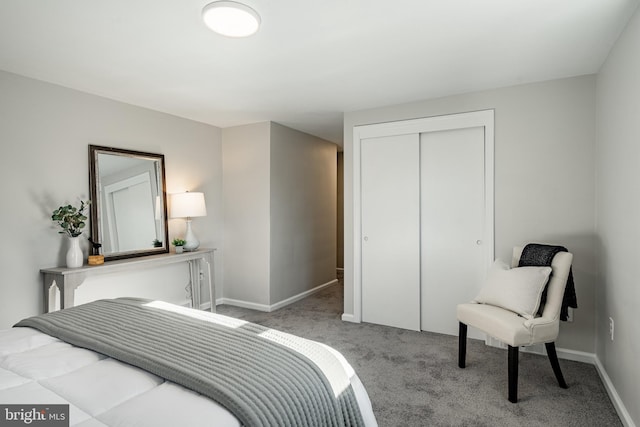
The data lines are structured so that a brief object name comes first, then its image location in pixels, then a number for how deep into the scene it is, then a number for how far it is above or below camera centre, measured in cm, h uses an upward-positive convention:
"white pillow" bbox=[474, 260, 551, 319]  248 -61
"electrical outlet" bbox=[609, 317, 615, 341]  243 -84
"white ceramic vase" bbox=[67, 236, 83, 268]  299 -38
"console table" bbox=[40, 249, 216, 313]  286 -56
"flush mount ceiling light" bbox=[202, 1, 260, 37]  189 +102
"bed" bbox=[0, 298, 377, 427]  110 -60
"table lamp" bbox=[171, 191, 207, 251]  390 -2
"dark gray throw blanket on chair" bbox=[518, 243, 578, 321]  262 -45
